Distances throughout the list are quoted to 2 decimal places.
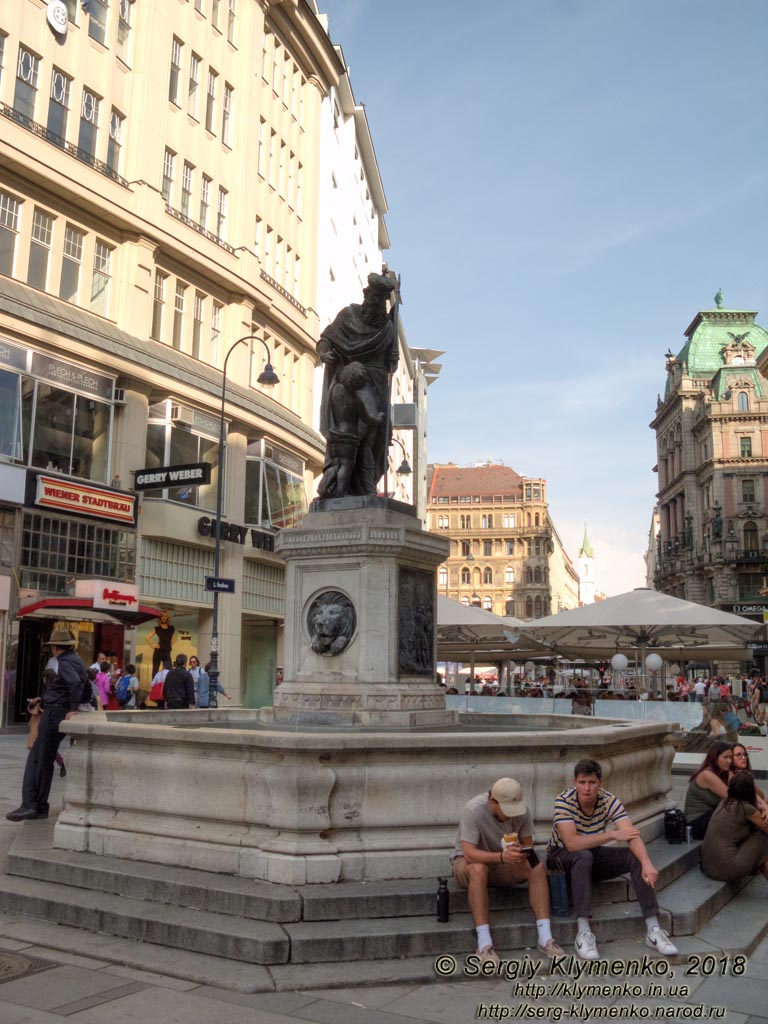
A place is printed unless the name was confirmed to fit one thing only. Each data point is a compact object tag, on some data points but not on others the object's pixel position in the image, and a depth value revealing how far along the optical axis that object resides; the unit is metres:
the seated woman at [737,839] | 7.24
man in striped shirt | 5.89
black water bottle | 5.78
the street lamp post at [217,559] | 24.45
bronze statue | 9.51
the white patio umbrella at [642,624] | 19.02
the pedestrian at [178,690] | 15.14
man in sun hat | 9.02
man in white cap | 5.62
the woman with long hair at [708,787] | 8.17
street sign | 24.06
